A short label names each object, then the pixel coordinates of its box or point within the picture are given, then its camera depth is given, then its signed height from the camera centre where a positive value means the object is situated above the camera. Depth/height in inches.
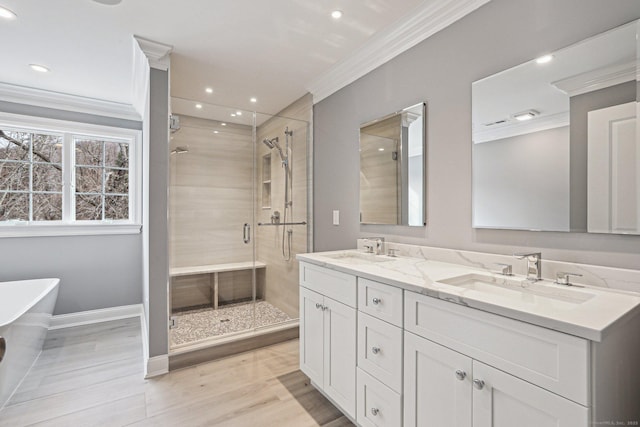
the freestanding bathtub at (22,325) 74.7 -32.6
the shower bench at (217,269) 128.9 -24.3
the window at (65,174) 122.8 +16.6
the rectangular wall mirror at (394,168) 80.1 +12.8
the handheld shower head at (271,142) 131.9 +30.6
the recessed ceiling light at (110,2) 71.9 +49.9
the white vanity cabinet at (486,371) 33.2 -20.4
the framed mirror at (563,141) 47.1 +12.9
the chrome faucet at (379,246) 88.2 -9.7
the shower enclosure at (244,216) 120.1 -1.6
